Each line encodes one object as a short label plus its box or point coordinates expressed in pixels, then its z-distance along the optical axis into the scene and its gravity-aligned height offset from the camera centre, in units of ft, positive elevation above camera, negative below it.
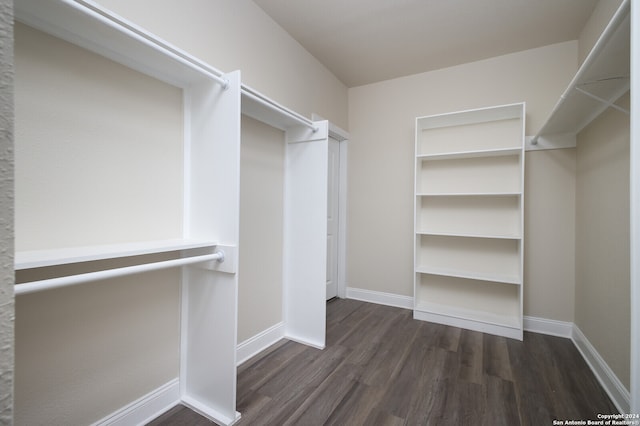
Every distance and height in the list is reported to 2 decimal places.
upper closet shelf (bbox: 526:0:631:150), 3.63 +2.31
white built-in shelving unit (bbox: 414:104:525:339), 8.87 -0.15
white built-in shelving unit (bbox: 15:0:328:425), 4.05 -0.02
